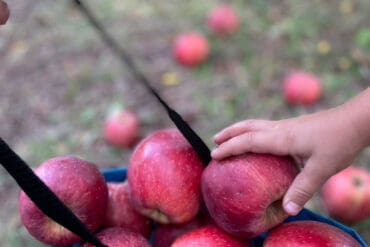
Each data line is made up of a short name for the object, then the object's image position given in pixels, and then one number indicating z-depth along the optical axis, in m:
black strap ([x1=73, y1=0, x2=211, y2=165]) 0.82
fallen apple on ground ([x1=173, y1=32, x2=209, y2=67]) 1.44
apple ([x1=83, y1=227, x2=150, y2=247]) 0.83
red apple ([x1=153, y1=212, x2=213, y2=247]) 0.87
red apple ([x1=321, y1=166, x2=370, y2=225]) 1.09
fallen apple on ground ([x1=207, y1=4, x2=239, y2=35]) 1.51
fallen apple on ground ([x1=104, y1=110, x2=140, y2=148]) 1.28
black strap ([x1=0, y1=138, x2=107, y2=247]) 0.69
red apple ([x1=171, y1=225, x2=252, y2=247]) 0.82
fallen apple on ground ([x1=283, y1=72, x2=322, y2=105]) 1.33
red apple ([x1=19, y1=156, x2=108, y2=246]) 0.84
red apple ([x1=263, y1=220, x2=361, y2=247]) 0.79
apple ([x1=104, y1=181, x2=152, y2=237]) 0.88
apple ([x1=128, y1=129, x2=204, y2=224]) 0.85
